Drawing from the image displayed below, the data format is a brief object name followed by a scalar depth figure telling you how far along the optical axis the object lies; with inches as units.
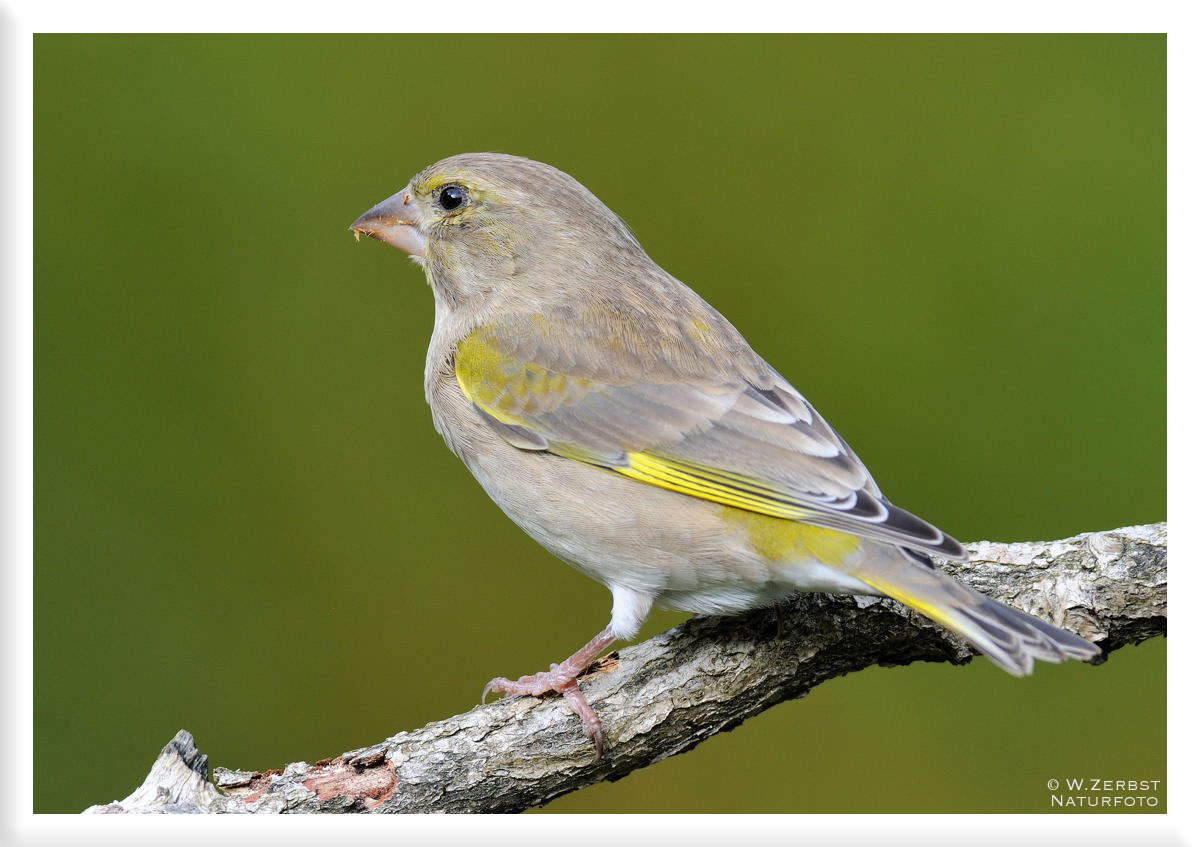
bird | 256.7
